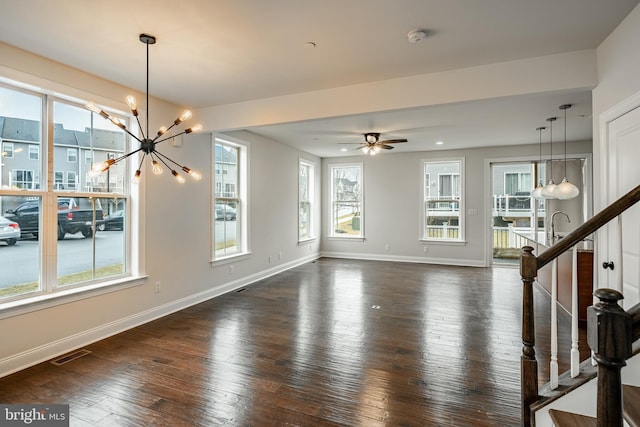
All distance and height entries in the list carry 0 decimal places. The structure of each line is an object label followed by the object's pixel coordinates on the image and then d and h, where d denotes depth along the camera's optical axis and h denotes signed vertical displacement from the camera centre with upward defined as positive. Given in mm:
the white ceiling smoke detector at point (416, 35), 2548 +1417
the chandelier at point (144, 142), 2459 +628
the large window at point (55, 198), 2918 +160
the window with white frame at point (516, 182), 7362 +723
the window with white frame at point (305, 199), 7918 +367
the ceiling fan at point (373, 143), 5781 +1276
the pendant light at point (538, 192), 4996 +346
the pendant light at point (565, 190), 4338 +313
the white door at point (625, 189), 2311 +191
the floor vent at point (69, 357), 2979 -1354
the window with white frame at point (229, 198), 5285 +269
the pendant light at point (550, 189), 4572 +356
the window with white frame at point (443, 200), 7698 +320
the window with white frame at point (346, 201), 8633 +348
